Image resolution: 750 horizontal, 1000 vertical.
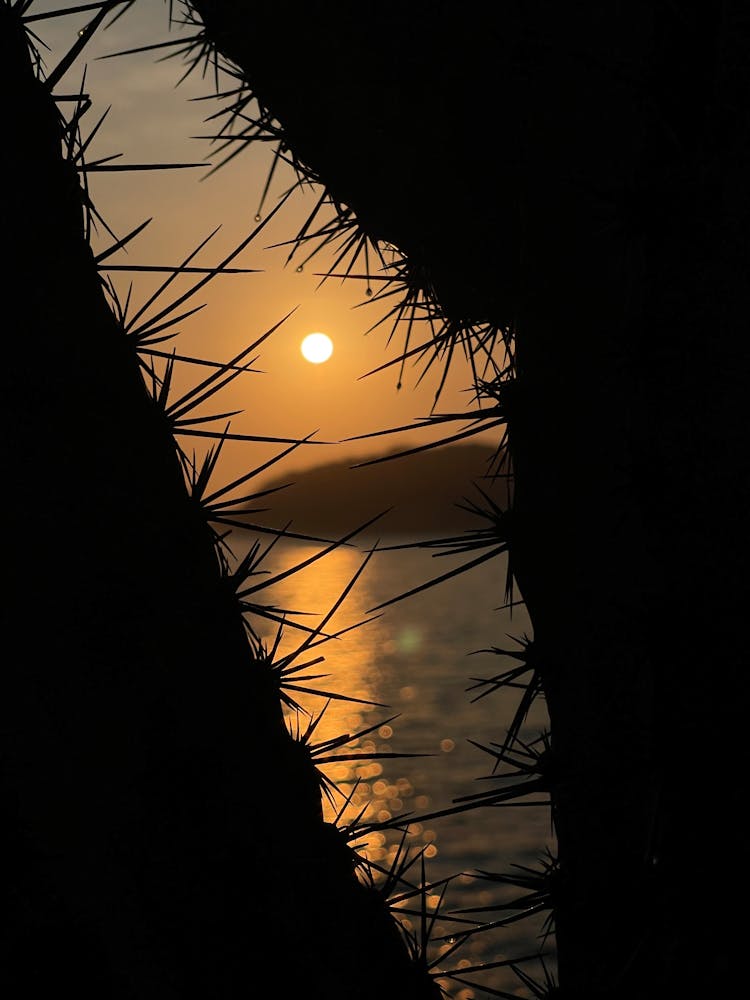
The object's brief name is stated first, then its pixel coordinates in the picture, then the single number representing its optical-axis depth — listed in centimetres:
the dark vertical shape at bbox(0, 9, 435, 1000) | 67
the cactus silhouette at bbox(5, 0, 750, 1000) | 67
